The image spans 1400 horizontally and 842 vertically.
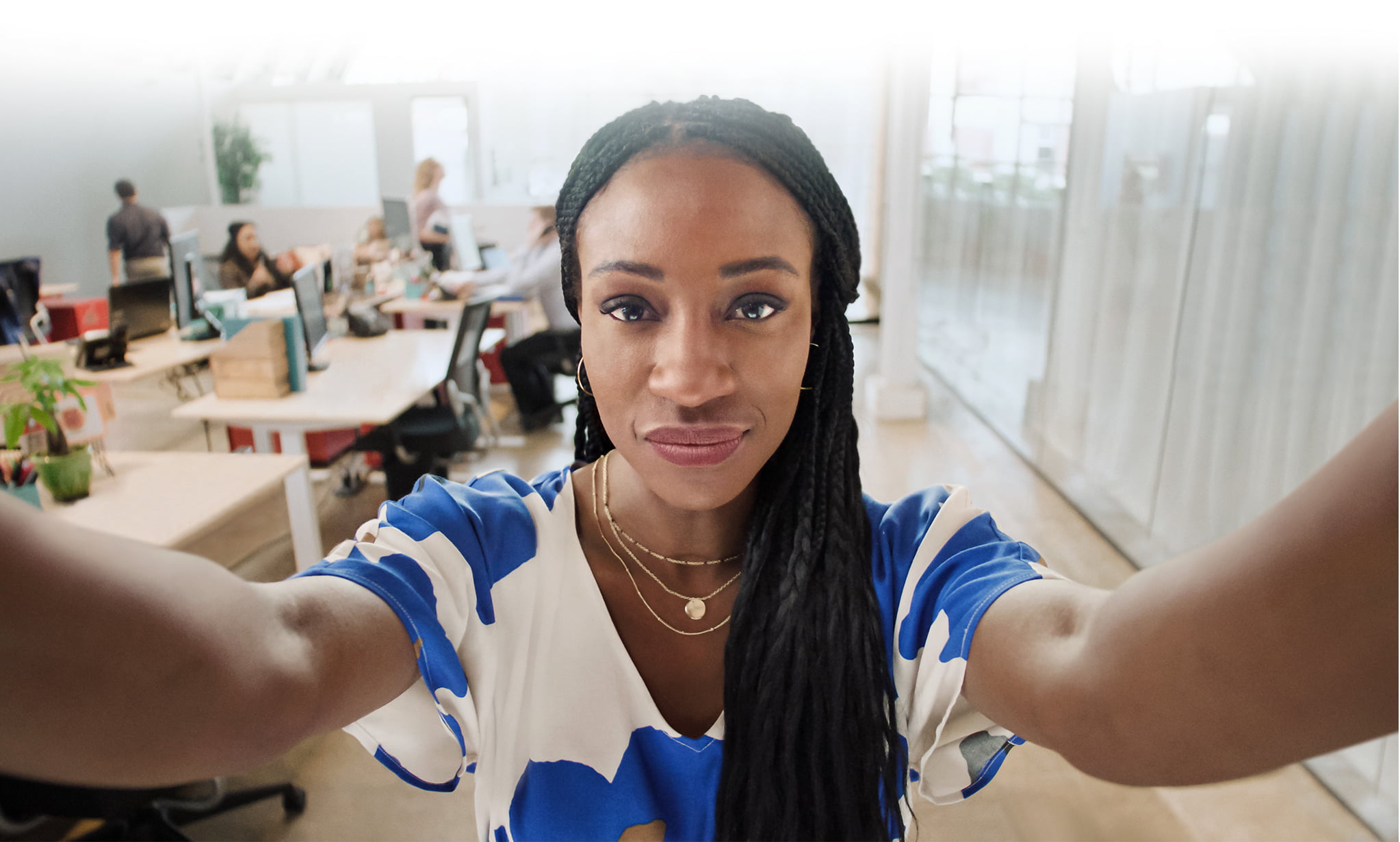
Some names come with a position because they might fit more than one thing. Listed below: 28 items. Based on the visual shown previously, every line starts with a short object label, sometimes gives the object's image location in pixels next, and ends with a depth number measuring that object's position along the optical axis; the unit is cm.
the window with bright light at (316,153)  1048
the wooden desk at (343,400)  328
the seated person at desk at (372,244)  623
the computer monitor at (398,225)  668
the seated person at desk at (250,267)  539
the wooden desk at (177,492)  221
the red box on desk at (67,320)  474
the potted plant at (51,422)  215
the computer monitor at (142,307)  449
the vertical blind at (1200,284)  219
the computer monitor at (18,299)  401
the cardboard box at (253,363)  339
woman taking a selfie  60
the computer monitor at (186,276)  480
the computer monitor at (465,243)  671
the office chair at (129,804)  186
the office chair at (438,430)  392
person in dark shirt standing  742
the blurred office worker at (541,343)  543
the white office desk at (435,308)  560
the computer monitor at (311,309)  384
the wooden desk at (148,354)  395
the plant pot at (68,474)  232
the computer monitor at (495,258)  718
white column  514
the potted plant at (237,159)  1055
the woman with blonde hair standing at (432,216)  671
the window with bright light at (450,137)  1020
